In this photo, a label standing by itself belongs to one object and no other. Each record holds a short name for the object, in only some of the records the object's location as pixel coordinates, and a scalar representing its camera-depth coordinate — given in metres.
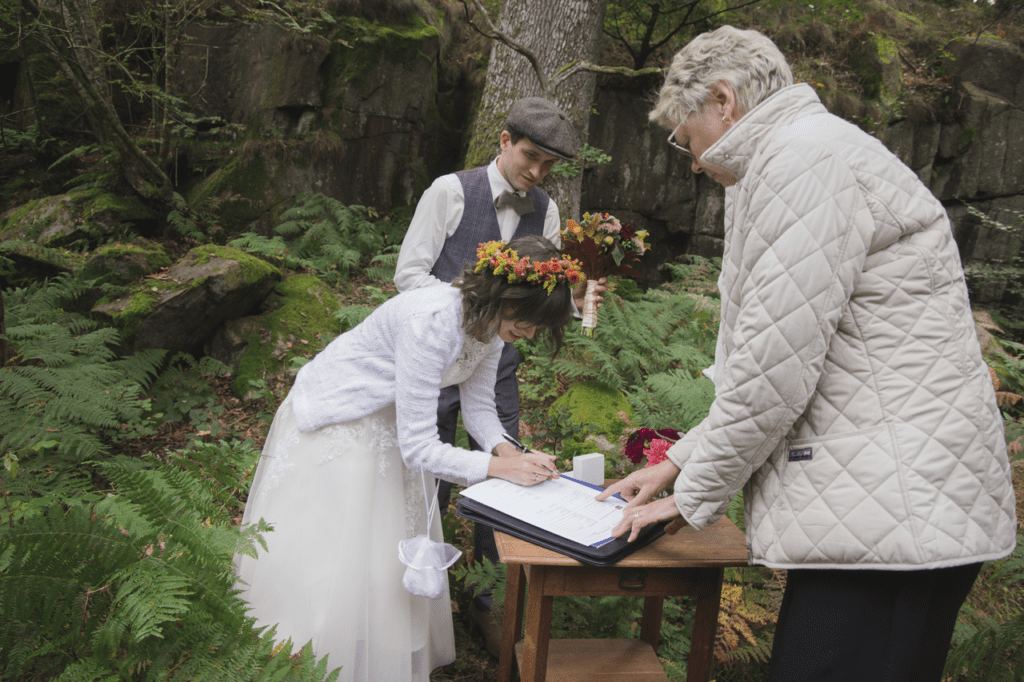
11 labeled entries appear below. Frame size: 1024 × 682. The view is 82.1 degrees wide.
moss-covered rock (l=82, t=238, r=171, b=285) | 5.16
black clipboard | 1.63
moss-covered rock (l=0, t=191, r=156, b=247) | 5.89
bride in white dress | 2.02
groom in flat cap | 2.94
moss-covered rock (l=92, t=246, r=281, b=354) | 4.93
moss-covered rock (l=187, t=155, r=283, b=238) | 6.87
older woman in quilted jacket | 1.32
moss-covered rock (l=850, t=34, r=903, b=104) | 8.44
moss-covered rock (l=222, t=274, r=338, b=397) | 5.29
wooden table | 1.70
